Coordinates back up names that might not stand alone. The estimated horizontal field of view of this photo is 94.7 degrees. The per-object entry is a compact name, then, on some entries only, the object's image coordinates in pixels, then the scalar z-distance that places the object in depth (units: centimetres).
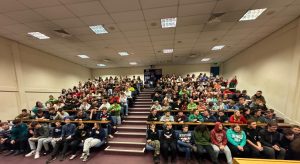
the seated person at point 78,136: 399
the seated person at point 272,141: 318
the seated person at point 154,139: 355
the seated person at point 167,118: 452
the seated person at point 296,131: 318
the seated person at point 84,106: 590
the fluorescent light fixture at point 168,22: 443
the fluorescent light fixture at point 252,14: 399
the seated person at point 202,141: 337
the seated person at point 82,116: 492
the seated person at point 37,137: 410
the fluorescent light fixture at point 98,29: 480
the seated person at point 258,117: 430
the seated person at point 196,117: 450
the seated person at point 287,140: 313
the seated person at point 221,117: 448
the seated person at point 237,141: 333
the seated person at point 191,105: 557
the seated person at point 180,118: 441
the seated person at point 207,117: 442
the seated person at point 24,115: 517
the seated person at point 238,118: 422
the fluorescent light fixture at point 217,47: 745
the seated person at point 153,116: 467
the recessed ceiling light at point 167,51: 817
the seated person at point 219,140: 332
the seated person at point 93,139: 377
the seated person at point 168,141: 361
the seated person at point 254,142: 326
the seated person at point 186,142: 350
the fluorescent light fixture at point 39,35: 526
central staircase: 414
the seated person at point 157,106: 565
